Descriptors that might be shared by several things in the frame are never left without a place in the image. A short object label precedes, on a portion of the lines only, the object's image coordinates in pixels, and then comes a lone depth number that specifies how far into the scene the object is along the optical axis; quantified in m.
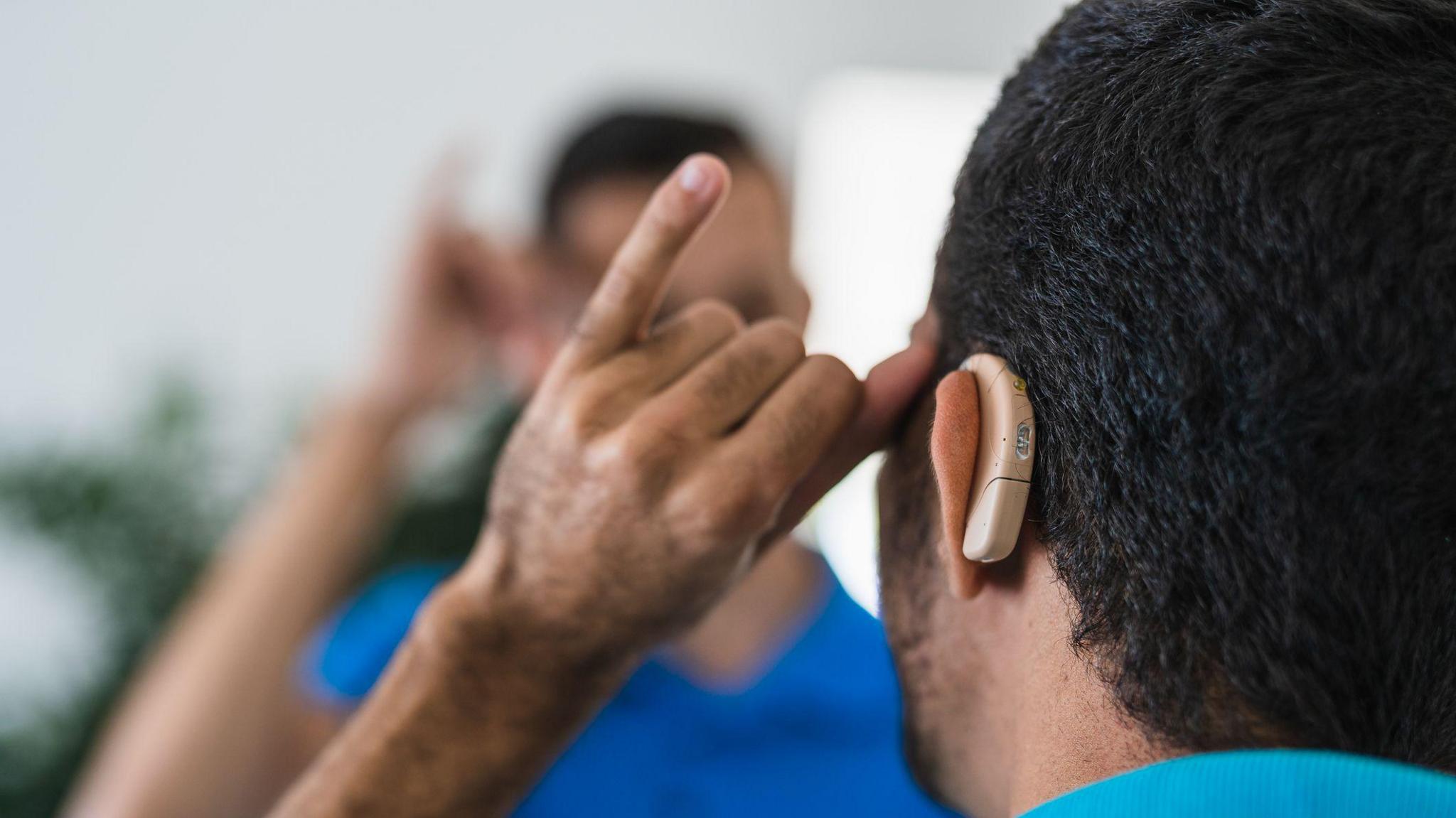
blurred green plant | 1.53
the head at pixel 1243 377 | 0.75
